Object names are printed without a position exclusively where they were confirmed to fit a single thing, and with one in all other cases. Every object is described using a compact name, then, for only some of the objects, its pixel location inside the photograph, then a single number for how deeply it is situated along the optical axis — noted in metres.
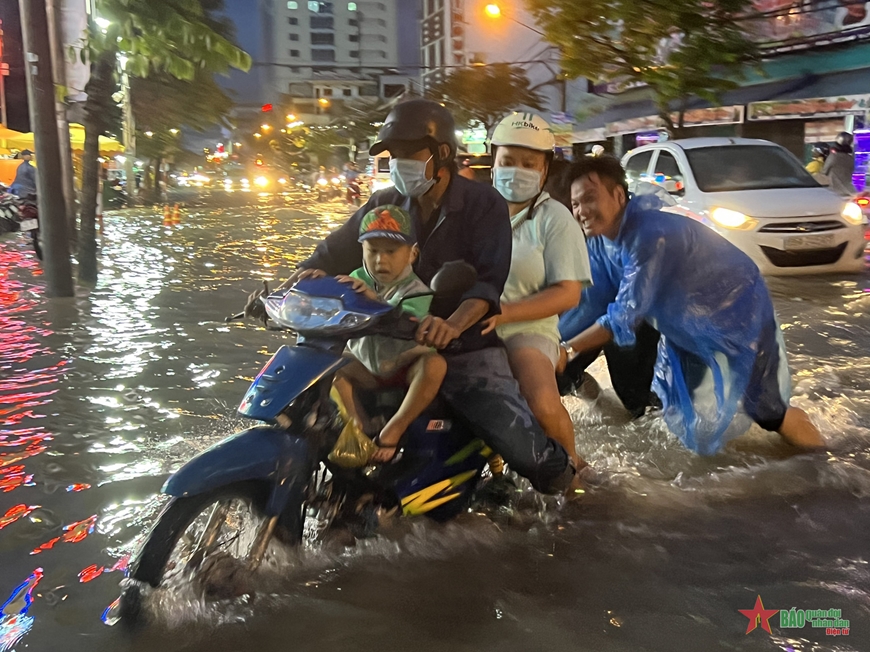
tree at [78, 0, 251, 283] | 9.55
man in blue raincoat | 3.95
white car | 9.50
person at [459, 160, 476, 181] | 6.08
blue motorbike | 2.52
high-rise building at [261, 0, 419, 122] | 102.88
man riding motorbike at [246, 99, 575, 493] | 2.92
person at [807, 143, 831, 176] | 16.20
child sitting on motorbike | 2.71
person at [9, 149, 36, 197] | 13.15
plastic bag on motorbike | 2.75
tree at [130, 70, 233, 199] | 35.31
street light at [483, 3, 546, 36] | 25.56
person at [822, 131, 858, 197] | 13.63
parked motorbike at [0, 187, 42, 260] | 12.13
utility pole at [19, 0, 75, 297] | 8.59
